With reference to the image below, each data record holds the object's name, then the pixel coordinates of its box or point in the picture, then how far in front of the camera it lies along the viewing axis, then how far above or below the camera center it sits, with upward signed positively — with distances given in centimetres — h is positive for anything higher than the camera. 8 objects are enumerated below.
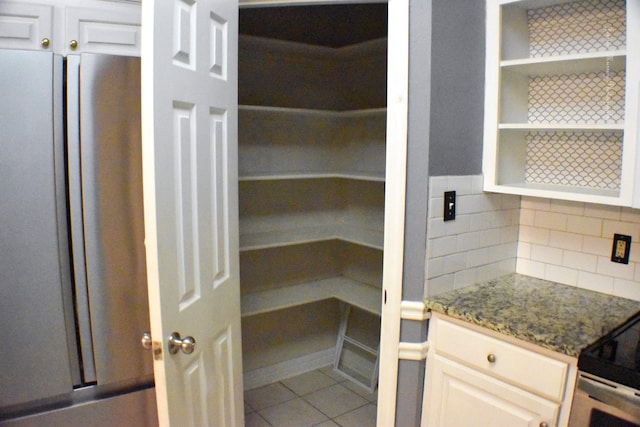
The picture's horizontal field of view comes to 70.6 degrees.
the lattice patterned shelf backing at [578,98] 181 +27
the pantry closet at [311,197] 288 -25
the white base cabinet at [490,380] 150 -79
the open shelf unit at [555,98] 178 +27
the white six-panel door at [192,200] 130 -13
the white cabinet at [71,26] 161 +49
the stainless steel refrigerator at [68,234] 157 -27
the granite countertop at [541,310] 151 -56
